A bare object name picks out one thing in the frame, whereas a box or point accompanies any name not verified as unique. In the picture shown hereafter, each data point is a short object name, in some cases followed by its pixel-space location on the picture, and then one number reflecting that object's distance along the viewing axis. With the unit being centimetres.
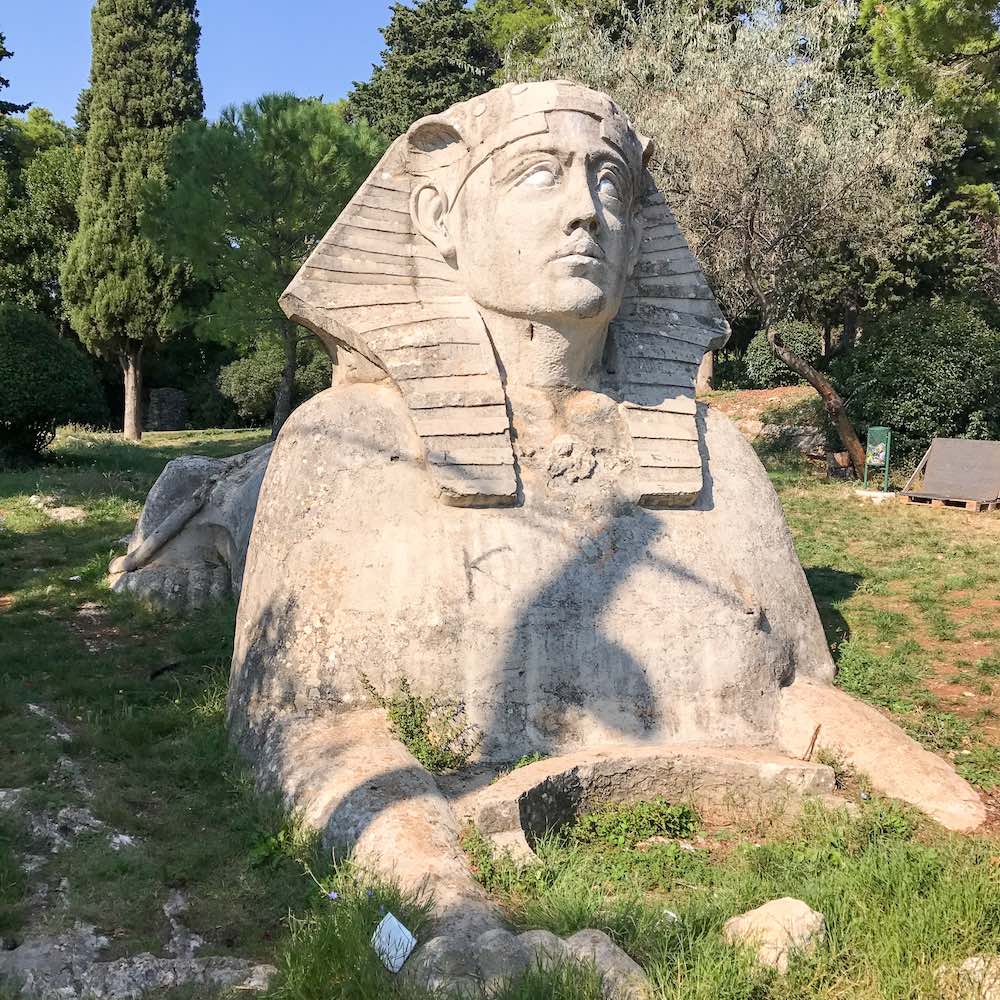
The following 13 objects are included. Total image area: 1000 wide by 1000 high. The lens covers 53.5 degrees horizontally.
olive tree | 1359
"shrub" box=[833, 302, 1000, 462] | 1343
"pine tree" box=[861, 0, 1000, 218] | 978
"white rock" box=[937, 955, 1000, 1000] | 238
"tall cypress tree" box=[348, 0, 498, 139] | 2314
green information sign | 1300
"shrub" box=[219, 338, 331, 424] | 2331
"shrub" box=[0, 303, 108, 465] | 1245
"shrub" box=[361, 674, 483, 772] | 362
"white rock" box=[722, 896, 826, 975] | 253
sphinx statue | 377
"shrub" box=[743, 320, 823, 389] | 2208
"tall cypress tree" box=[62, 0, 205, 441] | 1958
